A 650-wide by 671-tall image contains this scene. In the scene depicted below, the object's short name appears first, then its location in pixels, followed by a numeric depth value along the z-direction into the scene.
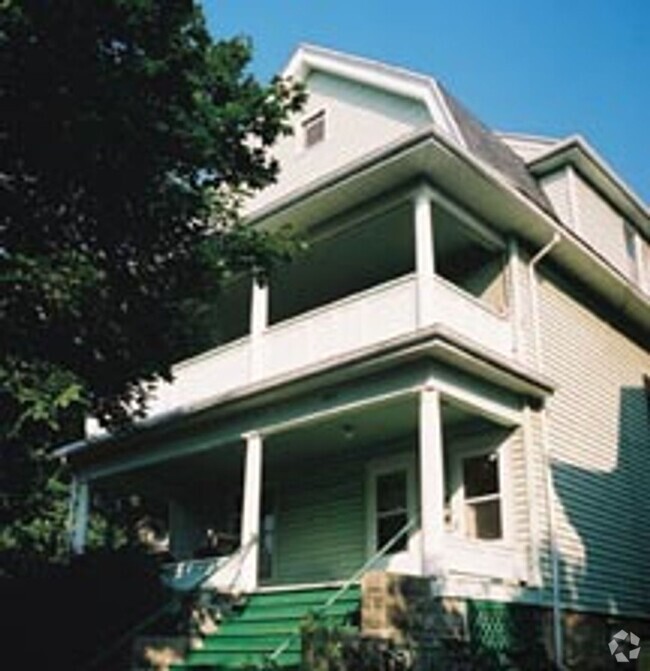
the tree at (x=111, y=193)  8.94
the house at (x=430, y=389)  11.69
